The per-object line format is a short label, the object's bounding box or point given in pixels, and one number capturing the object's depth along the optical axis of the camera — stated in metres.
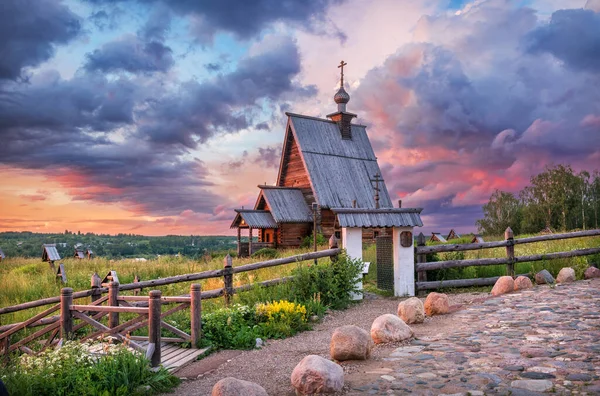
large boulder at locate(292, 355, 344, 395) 5.93
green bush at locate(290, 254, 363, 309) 12.41
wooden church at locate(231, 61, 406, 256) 30.73
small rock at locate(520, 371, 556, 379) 6.06
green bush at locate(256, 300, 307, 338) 9.94
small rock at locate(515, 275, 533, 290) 12.96
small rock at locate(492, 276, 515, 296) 12.66
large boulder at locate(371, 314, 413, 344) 8.45
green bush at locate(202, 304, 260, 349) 9.26
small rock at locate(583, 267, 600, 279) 14.56
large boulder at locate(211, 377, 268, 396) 5.49
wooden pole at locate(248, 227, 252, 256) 30.02
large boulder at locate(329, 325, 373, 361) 7.30
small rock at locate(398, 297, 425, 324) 10.16
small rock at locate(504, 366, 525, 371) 6.42
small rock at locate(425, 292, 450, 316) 10.86
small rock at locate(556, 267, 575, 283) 13.92
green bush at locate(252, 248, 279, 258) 26.05
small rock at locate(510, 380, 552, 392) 5.67
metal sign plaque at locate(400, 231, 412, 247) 14.37
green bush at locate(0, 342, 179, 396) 6.51
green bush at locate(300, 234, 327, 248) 30.00
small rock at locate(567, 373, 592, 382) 5.92
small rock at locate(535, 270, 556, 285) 13.81
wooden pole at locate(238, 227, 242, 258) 30.41
